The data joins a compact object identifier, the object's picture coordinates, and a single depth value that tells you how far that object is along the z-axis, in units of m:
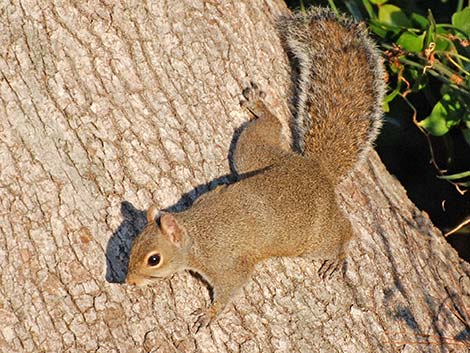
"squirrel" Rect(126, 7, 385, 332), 4.90
